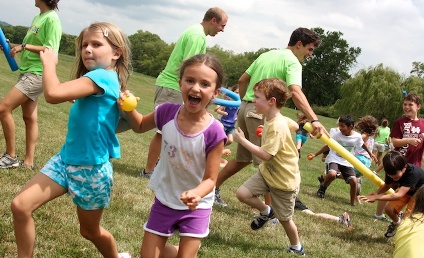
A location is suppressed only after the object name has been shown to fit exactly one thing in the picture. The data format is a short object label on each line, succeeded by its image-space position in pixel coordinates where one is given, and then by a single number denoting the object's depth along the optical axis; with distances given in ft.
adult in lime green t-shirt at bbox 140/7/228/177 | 21.44
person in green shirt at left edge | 18.28
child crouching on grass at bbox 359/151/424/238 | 18.75
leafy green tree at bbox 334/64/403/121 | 138.31
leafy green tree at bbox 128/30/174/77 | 292.20
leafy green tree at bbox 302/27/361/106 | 282.97
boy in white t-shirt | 29.01
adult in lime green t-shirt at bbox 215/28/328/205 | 18.38
